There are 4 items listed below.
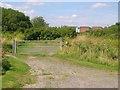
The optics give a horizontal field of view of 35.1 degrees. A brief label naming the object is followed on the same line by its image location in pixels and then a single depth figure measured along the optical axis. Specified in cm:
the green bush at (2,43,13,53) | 1492
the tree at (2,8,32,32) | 3640
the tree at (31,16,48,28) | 4141
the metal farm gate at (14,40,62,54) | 1461
